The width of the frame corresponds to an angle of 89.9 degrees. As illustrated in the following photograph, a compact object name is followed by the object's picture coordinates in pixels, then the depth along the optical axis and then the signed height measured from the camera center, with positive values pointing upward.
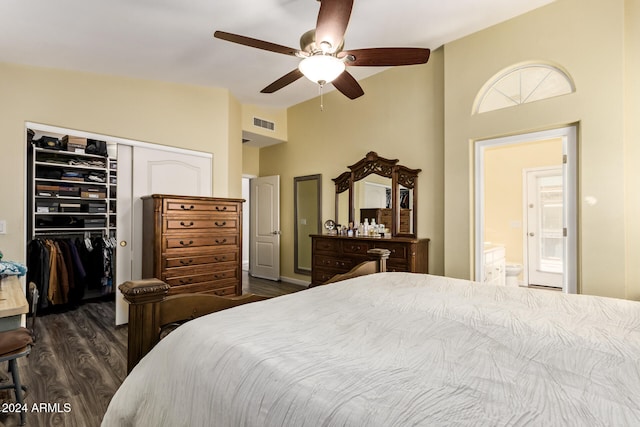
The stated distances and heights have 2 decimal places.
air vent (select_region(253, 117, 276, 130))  5.25 +1.54
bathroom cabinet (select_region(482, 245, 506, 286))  3.80 -0.64
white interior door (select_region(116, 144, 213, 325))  3.54 +0.38
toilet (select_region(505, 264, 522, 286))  4.73 -0.85
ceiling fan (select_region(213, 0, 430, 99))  1.83 +1.13
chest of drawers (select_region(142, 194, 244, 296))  3.24 -0.30
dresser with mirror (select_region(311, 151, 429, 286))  3.77 -0.06
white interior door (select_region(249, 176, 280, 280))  5.82 -0.24
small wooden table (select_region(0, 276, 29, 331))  1.59 -0.46
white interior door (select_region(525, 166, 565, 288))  4.95 -0.17
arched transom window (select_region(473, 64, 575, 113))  2.92 +1.24
